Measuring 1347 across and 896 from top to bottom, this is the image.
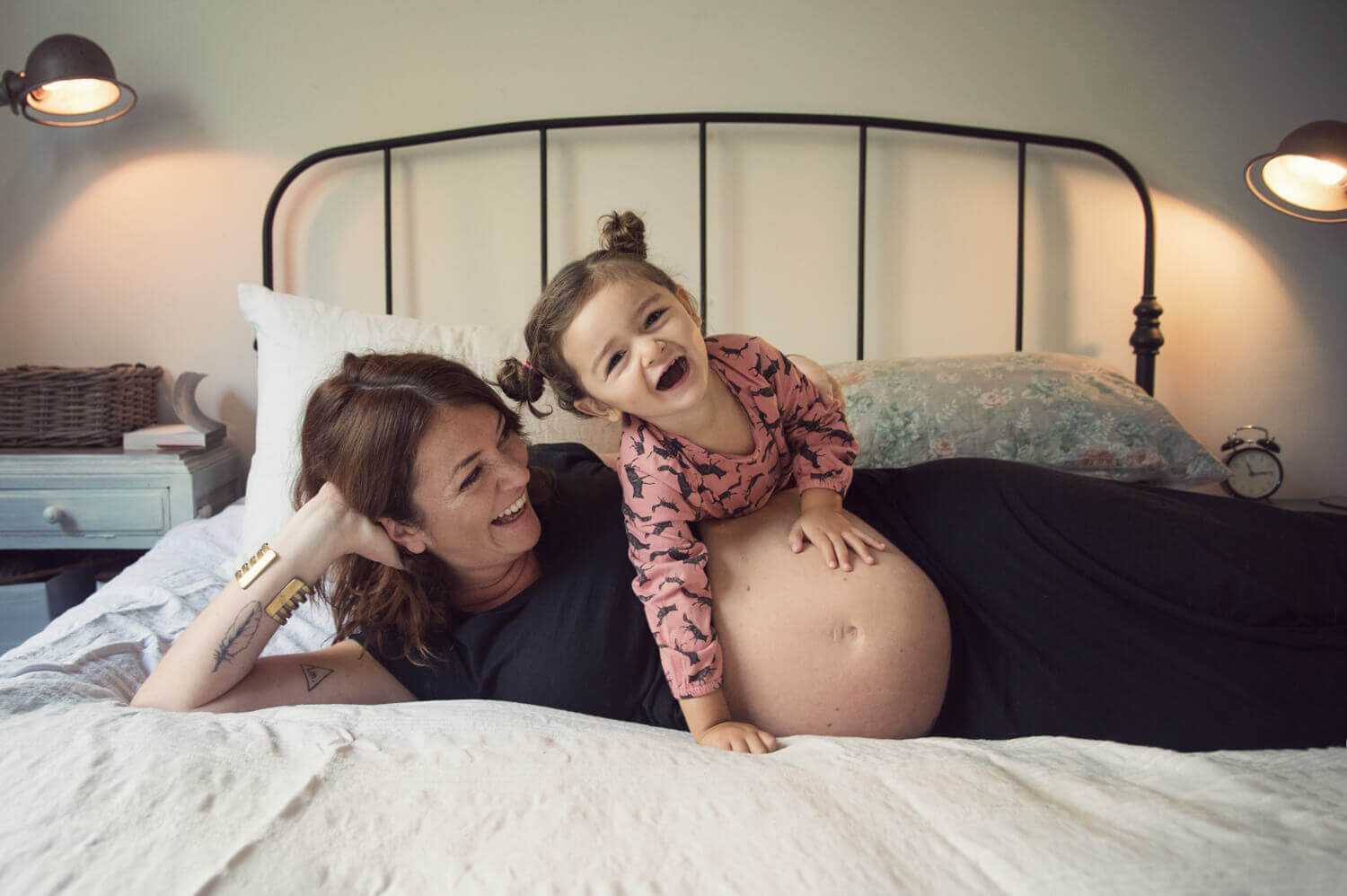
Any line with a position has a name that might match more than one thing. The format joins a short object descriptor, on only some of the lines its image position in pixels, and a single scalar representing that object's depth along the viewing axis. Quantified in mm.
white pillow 1514
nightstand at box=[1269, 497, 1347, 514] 2174
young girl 988
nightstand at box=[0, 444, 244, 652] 1910
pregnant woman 927
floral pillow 1725
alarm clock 2238
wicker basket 1970
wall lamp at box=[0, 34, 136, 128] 1876
